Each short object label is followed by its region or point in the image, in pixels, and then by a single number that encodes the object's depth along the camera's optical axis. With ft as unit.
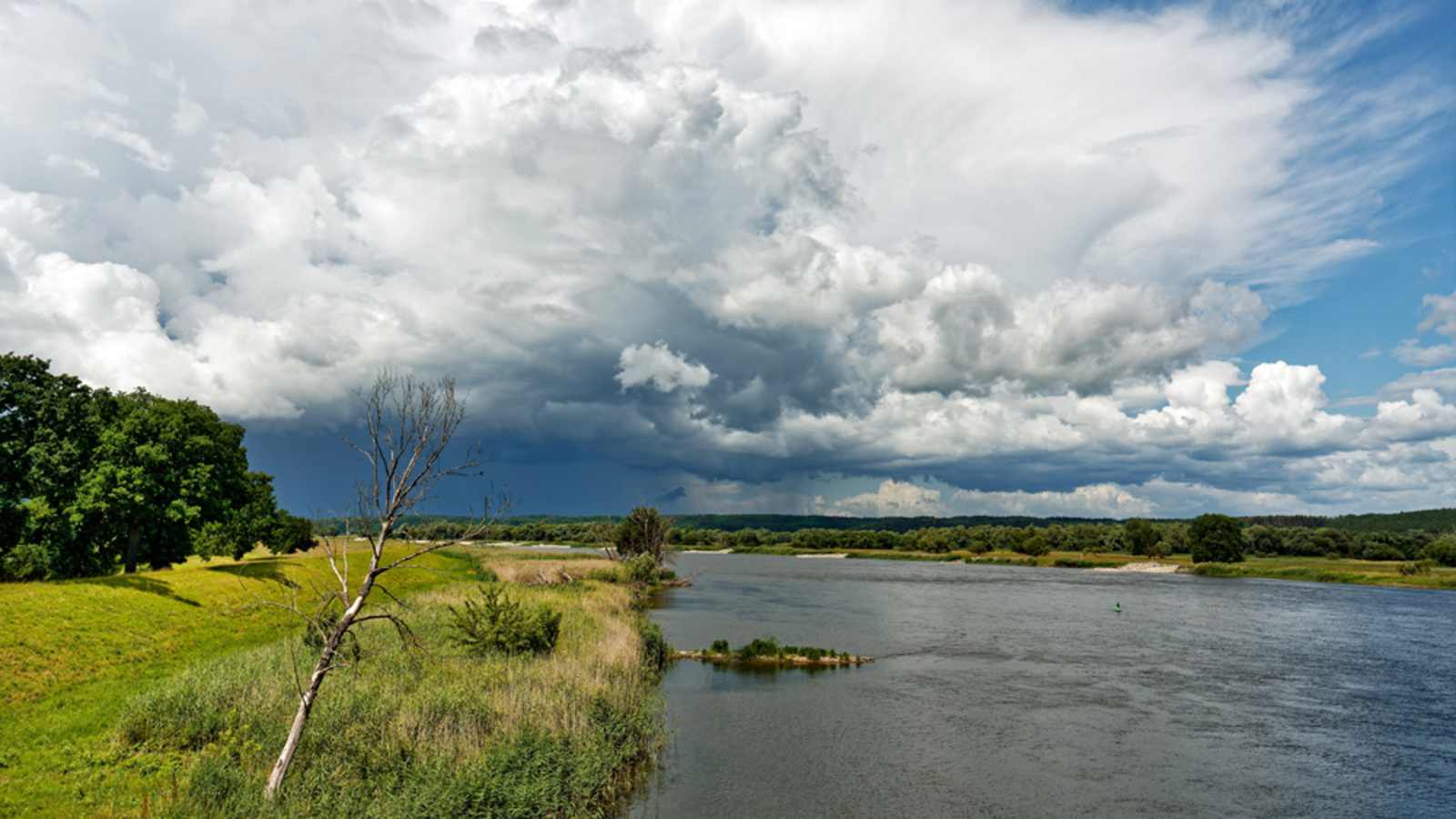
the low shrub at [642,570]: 220.84
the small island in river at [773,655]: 123.34
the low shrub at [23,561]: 103.30
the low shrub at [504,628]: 87.66
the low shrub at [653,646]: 111.86
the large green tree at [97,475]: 106.83
